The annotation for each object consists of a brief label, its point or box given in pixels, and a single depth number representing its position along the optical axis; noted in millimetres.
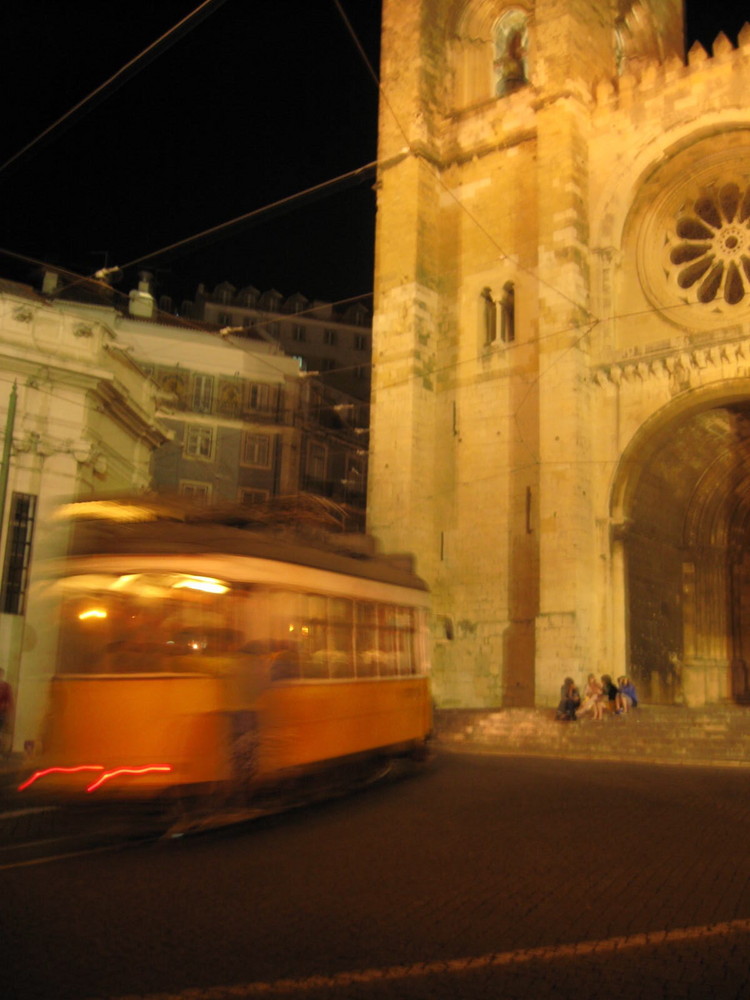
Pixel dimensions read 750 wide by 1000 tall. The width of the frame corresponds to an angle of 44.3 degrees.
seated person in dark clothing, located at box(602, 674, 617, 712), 18594
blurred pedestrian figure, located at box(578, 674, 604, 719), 17781
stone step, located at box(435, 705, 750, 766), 14945
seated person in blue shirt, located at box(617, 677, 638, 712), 17984
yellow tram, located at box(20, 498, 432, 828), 7805
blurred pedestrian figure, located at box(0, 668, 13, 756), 13602
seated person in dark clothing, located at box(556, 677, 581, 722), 17594
